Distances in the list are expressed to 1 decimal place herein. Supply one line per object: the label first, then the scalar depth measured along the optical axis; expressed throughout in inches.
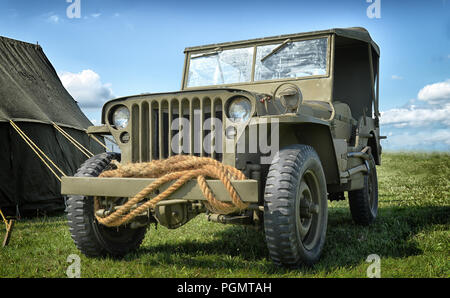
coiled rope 118.8
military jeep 124.6
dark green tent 280.4
